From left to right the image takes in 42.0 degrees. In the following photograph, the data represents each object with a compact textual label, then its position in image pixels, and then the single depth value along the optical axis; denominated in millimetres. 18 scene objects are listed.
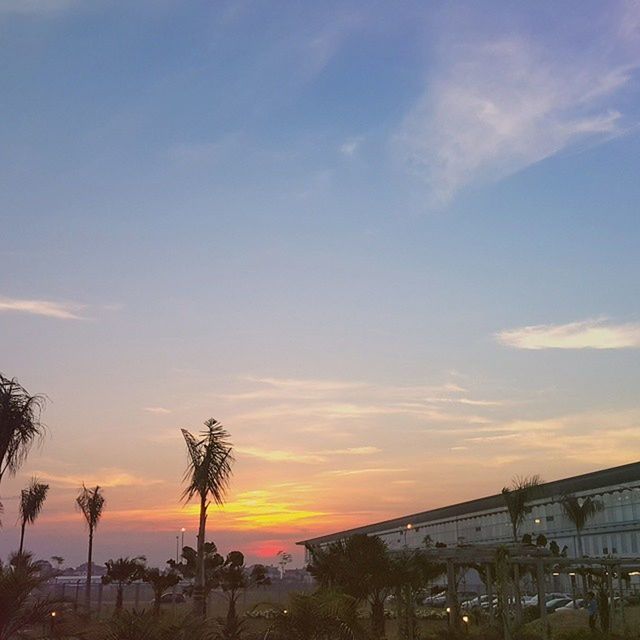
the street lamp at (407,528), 105925
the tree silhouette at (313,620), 21266
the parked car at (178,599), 71850
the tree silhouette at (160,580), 59562
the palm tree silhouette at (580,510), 67062
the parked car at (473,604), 51281
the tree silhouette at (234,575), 53656
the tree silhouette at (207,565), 63000
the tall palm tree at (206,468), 32438
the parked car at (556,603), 53469
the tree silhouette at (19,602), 15898
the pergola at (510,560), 32469
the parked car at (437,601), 67569
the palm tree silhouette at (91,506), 64312
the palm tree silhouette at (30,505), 65688
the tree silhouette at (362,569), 33375
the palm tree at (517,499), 55250
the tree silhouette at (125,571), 64062
